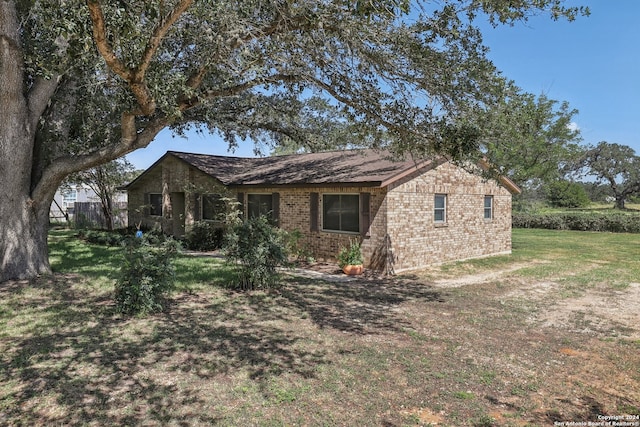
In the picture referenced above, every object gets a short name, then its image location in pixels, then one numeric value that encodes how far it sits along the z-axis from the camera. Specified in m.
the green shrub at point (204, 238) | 16.12
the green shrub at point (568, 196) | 46.50
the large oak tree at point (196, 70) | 6.24
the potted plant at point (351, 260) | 11.37
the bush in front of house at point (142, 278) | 6.93
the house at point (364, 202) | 11.62
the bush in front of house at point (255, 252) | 8.72
